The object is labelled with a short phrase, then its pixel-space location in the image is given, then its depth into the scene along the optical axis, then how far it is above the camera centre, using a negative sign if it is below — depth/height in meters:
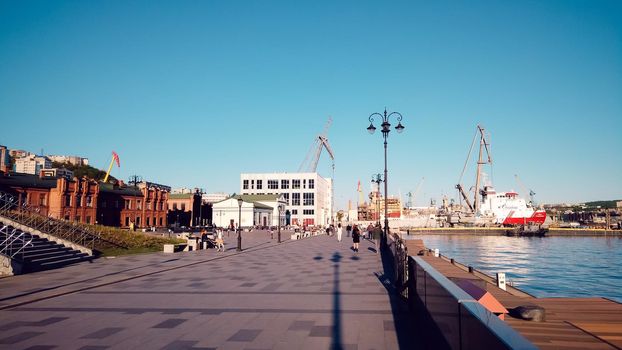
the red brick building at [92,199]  58.59 +1.97
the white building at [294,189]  121.44 +7.24
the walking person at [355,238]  29.64 -1.96
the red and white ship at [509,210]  113.56 +1.12
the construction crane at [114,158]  126.10 +17.26
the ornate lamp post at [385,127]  25.80 +5.79
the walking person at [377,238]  28.91 -1.98
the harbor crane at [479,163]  141.89 +18.87
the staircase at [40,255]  17.89 -2.37
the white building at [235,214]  88.81 -0.55
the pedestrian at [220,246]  30.32 -2.75
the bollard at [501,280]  14.95 -2.59
